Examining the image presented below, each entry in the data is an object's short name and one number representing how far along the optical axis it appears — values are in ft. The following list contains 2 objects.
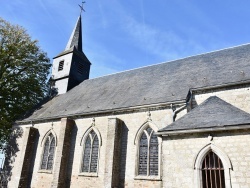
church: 24.58
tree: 62.39
